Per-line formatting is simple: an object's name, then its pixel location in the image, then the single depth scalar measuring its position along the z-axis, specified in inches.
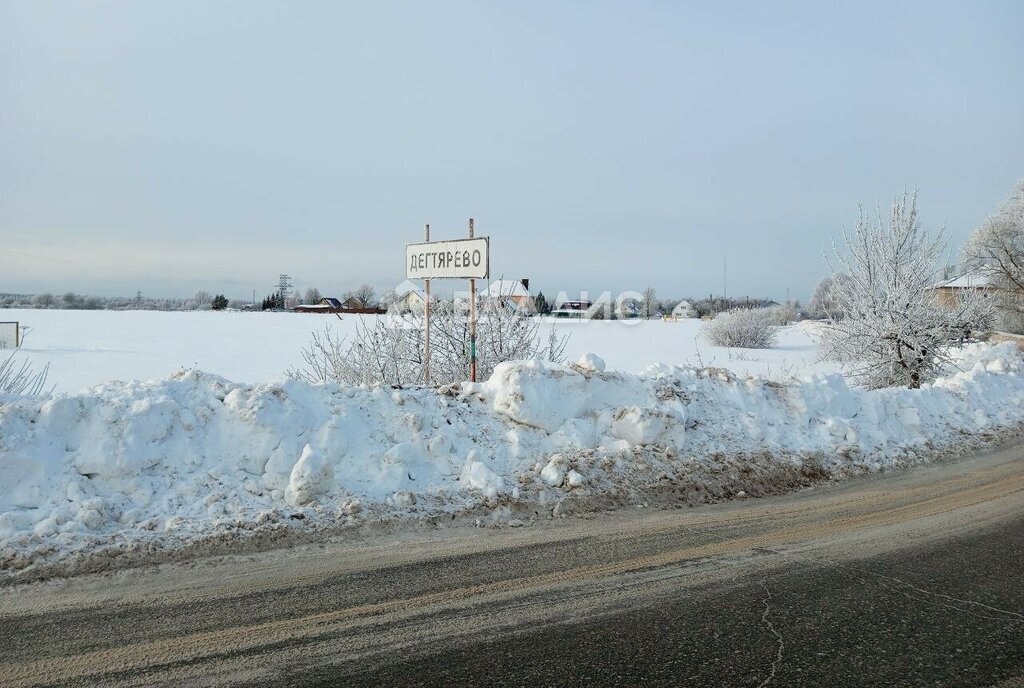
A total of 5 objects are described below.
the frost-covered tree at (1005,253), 1630.2
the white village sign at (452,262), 346.6
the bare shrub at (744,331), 1657.2
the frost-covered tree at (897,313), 601.3
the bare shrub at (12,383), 348.8
